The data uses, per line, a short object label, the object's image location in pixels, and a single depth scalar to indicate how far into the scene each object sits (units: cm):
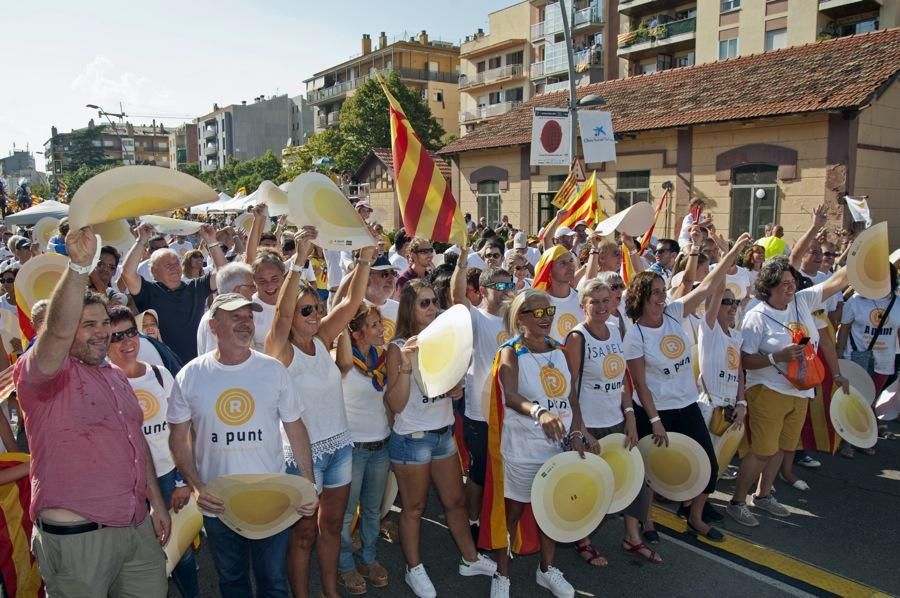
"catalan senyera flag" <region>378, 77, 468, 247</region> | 448
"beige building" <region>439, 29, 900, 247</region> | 1525
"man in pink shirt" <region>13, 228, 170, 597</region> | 250
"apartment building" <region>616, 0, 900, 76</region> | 2836
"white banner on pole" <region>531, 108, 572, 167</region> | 1220
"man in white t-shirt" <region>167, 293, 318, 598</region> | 296
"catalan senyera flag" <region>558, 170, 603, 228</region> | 924
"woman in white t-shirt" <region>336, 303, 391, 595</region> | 370
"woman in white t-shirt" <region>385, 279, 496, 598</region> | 362
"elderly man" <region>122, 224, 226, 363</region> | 504
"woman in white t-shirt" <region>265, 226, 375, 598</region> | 335
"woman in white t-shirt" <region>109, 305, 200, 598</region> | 336
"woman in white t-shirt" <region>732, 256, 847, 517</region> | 470
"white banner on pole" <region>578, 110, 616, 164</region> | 1222
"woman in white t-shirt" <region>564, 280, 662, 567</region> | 406
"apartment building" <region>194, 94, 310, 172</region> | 8669
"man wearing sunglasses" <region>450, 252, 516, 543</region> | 416
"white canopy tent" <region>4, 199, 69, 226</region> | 1073
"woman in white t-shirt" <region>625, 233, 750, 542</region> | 431
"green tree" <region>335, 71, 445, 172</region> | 3872
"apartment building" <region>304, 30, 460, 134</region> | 6041
